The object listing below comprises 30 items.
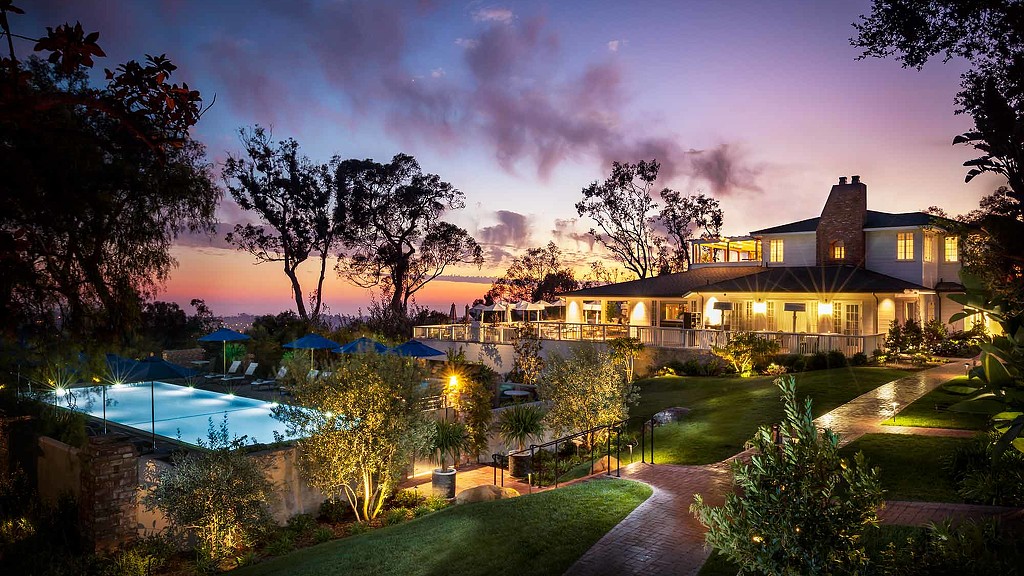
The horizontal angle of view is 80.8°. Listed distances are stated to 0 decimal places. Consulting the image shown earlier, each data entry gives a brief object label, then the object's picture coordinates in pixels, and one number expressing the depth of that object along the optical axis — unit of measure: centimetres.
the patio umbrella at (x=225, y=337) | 2700
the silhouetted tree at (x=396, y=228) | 4691
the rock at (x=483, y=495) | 1116
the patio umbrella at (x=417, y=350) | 2262
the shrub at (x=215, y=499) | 961
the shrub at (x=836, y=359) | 2250
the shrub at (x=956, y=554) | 492
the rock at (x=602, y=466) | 1255
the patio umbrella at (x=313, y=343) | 2413
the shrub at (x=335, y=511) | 1203
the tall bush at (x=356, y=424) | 1128
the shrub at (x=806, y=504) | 365
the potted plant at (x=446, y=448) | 1276
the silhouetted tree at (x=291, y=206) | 4409
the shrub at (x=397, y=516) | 1138
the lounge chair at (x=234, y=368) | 2712
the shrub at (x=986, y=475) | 798
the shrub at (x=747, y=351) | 2341
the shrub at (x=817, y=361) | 2259
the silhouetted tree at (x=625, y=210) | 4803
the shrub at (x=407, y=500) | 1261
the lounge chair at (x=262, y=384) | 2402
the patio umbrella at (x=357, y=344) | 2172
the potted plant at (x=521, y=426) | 1573
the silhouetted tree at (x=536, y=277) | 6255
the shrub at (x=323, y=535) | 1071
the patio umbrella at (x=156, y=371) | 1490
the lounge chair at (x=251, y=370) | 2652
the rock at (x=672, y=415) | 1688
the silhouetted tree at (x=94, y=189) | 293
